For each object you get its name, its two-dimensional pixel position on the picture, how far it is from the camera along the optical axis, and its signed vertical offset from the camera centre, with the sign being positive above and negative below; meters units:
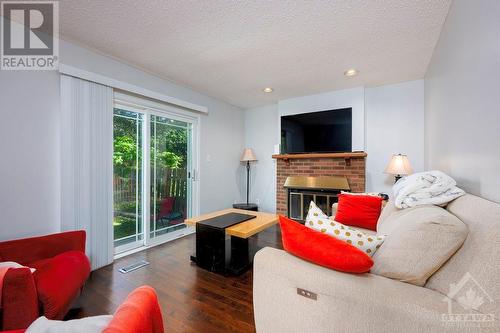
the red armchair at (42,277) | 1.12 -0.70
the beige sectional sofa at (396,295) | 0.73 -0.51
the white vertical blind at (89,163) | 2.10 +0.04
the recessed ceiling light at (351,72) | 2.75 +1.25
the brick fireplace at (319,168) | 3.32 -0.02
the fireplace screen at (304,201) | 3.51 -0.60
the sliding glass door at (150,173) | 2.69 -0.08
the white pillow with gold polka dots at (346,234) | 1.11 -0.37
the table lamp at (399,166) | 2.75 +0.00
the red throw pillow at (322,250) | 0.92 -0.39
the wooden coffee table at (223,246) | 2.17 -0.88
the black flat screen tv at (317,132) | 3.43 +0.60
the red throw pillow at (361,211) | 2.22 -0.48
